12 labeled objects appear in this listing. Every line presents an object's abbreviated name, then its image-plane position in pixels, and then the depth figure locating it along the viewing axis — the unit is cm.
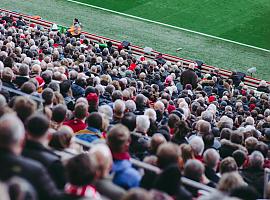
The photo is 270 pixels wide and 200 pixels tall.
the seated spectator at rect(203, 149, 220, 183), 1575
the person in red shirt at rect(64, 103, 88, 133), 1773
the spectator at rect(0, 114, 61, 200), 1090
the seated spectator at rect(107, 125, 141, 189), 1261
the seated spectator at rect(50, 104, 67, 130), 1648
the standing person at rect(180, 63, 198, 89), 3675
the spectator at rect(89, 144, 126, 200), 1175
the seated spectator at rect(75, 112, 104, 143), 1633
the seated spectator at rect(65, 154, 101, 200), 1098
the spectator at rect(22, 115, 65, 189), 1217
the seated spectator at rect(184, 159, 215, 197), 1375
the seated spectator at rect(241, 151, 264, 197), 1662
